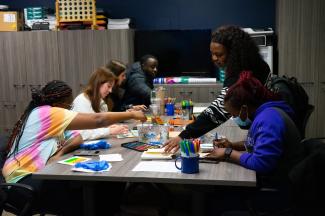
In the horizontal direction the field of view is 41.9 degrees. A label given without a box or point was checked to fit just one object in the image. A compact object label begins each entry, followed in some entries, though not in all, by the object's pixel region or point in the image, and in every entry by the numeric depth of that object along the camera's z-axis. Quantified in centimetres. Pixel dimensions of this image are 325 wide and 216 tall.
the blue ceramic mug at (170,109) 392
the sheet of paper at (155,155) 232
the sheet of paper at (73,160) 227
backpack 273
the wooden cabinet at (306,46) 518
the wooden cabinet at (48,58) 563
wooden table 194
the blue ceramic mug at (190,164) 203
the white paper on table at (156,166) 211
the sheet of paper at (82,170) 211
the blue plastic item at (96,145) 263
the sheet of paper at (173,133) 287
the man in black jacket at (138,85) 437
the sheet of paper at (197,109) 401
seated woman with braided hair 238
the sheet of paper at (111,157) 234
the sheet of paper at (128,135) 297
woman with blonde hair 325
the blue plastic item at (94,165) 213
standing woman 251
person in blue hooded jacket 195
